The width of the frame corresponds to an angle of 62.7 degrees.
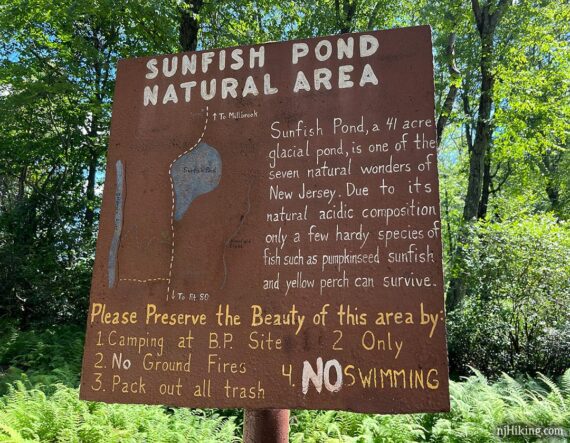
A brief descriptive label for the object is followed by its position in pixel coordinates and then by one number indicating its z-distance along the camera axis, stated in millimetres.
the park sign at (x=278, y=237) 1978
